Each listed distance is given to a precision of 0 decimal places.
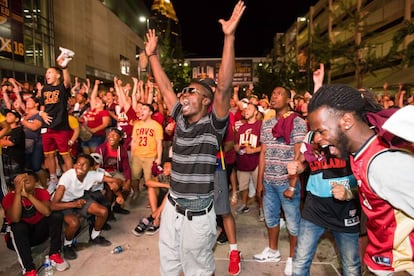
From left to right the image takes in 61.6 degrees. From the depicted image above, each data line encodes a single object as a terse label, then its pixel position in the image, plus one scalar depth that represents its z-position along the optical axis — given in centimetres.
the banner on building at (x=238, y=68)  4641
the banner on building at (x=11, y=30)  1647
